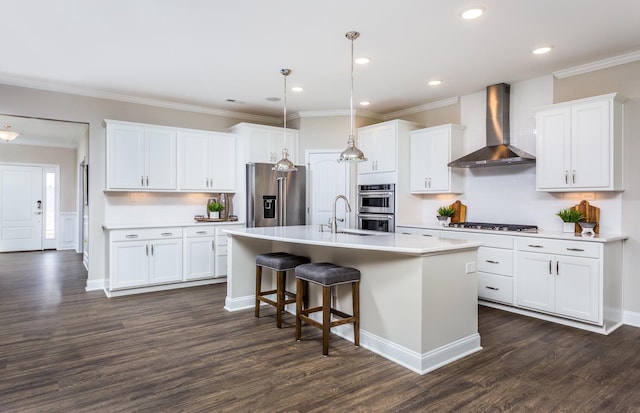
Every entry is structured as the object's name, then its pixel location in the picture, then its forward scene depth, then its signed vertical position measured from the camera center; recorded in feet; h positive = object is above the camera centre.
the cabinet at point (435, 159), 17.44 +2.25
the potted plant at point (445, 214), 17.38 -0.34
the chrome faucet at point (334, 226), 12.72 -0.65
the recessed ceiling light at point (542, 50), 12.14 +5.06
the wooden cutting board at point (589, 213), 13.34 -0.21
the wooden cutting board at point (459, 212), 17.73 -0.25
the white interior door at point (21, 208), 29.55 -0.19
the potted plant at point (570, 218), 13.30 -0.38
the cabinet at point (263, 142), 19.75 +3.40
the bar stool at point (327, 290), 10.20 -2.34
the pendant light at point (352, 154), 11.73 +1.60
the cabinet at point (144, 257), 16.37 -2.27
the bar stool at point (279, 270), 12.42 -2.14
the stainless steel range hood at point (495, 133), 15.46 +3.10
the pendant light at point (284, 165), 13.80 +1.49
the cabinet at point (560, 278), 11.86 -2.33
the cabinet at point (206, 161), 18.68 +2.28
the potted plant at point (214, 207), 19.42 -0.05
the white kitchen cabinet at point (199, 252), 18.02 -2.22
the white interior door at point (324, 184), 20.53 +1.20
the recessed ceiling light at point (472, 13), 9.73 +5.01
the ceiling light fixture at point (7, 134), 23.45 +4.42
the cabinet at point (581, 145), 12.31 +2.10
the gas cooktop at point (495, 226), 14.21 -0.77
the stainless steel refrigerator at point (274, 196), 19.44 +0.52
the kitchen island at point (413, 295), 9.30 -2.33
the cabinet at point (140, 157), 16.90 +2.24
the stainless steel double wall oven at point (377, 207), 18.74 -0.03
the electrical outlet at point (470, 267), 10.20 -1.63
